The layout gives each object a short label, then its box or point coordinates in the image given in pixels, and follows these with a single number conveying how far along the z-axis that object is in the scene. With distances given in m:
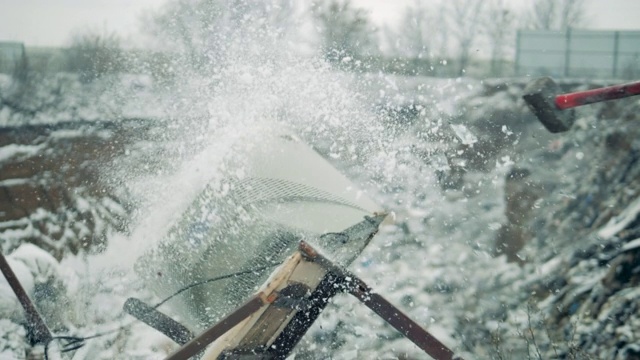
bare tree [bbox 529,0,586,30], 20.14
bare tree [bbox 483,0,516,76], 13.40
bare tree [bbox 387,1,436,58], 13.04
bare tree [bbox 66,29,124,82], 15.25
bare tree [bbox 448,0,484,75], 13.64
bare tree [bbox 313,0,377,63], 12.22
